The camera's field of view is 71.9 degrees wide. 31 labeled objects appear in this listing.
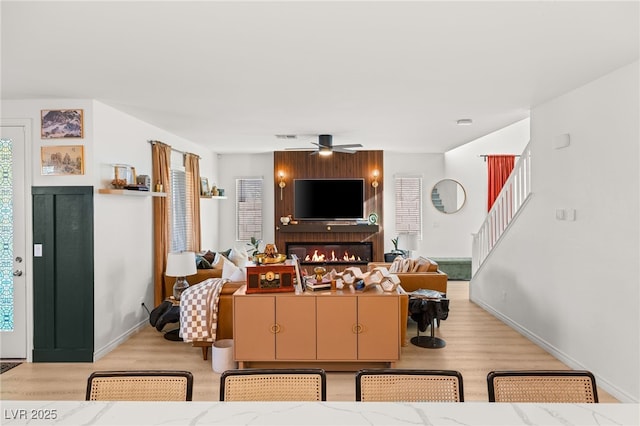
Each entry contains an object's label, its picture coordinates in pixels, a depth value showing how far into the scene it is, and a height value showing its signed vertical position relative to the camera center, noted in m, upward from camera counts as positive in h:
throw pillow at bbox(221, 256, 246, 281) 4.86 -0.71
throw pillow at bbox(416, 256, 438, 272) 5.83 -0.76
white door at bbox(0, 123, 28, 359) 4.45 -0.45
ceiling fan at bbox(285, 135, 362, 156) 6.63 +0.97
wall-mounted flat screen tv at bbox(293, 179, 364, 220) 8.85 +0.24
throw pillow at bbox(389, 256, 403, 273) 6.06 -0.79
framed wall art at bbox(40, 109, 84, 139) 4.41 +0.89
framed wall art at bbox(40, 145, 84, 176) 4.42 +0.51
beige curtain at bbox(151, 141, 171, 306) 5.78 -0.18
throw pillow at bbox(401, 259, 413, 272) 5.93 -0.76
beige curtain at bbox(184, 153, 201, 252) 7.11 +0.19
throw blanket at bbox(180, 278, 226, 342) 4.35 -1.04
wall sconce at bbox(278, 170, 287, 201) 8.90 +0.59
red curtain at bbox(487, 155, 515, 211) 9.28 +0.78
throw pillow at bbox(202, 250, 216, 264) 6.54 -0.69
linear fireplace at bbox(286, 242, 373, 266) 8.84 -0.85
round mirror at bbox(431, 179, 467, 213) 9.34 +0.28
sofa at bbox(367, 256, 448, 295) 5.63 -0.90
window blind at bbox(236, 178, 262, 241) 9.27 +0.02
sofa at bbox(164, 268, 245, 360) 4.46 -1.08
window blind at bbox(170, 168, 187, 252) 6.62 +0.01
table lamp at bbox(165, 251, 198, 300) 5.07 -0.64
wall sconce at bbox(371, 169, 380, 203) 8.85 +0.58
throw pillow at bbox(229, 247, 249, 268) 6.90 -0.76
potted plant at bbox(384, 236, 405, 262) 8.62 -0.87
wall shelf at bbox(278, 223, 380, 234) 8.72 -0.36
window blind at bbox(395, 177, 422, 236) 9.25 +0.12
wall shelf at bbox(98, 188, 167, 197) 4.47 +0.20
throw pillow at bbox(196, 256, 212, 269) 6.00 -0.73
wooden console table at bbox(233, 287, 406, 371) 4.02 -1.07
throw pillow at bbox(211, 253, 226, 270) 6.11 -0.74
